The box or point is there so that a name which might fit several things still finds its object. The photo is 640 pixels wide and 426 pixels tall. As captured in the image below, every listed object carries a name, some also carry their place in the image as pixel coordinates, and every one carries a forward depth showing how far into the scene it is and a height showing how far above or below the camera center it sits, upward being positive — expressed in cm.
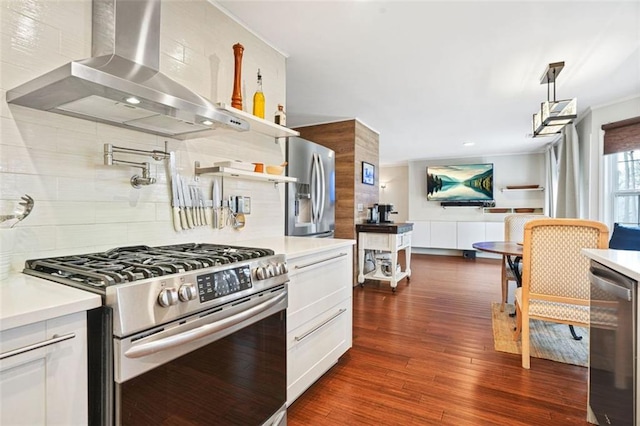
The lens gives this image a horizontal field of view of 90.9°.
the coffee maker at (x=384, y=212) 498 +0
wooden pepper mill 199 +87
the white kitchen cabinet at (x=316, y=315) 170 -64
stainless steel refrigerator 322 +24
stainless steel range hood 107 +44
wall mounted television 727 +70
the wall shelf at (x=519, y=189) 690 +51
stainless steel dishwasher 118 -57
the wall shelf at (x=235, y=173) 181 +24
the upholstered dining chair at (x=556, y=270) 206 -40
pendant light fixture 265 +86
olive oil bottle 214 +73
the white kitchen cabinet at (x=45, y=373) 72 -40
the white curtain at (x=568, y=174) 432 +54
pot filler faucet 145 +24
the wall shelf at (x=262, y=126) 183 +60
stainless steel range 90 -41
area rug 241 -110
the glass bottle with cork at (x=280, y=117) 238 +72
